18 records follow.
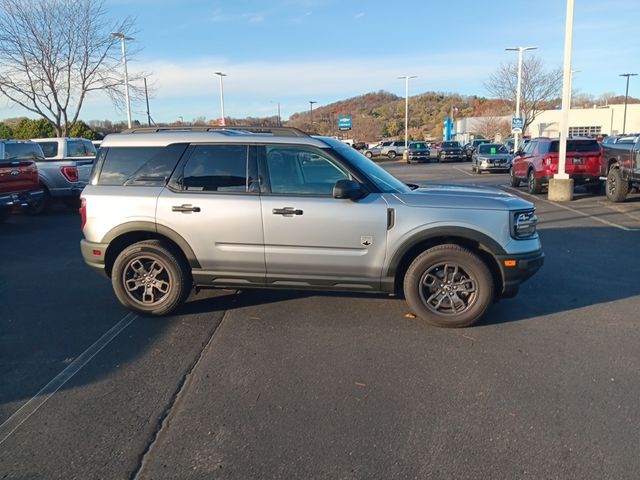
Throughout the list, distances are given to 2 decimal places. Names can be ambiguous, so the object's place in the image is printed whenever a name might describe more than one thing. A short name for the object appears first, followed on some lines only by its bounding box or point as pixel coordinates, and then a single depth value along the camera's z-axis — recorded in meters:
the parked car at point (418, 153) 41.75
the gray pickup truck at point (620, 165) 12.60
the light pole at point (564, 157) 14.80
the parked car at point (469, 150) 45.26
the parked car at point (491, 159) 27.73
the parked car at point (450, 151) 41.47
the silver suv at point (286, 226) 4.91
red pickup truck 10.84
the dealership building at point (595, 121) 69.06
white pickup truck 13.02
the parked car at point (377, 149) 53.84
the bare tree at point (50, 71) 20.73
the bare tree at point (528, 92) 43.47
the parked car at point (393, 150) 51.84
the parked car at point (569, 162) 15.65
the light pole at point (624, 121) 65.25
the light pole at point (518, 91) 32.52
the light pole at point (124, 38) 22.83
